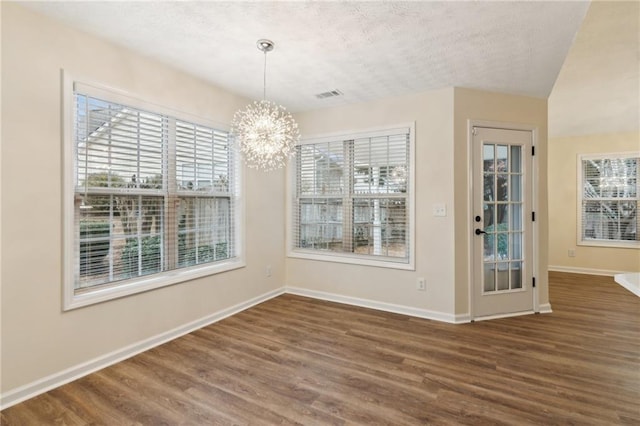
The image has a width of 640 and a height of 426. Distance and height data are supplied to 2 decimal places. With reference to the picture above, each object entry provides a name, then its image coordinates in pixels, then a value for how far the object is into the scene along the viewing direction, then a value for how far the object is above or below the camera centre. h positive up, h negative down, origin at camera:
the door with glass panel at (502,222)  3.46 -0.12
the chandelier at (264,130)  2.46 +0.69
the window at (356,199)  3.71 +0.18
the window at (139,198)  2.34 +0.14
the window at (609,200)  5.35 +0.22
